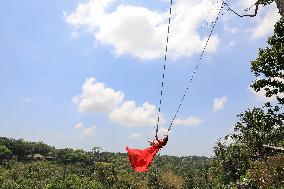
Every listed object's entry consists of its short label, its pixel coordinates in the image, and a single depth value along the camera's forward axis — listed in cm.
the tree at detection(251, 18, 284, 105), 1330
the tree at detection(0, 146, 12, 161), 14955
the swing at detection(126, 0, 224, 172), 1016
